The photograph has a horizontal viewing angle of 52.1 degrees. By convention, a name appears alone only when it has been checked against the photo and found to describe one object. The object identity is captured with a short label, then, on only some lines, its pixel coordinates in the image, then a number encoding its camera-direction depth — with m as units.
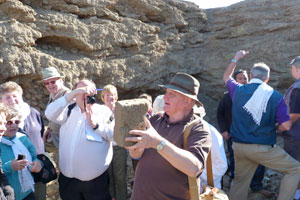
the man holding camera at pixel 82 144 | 3.40
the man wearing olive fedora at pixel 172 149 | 2.04
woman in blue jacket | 2.86
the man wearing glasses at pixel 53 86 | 4.09
